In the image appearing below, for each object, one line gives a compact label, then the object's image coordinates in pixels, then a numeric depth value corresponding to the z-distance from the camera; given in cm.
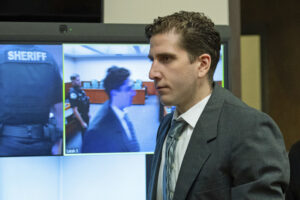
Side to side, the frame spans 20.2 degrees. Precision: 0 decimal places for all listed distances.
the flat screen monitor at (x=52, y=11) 285
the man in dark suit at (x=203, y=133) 201
